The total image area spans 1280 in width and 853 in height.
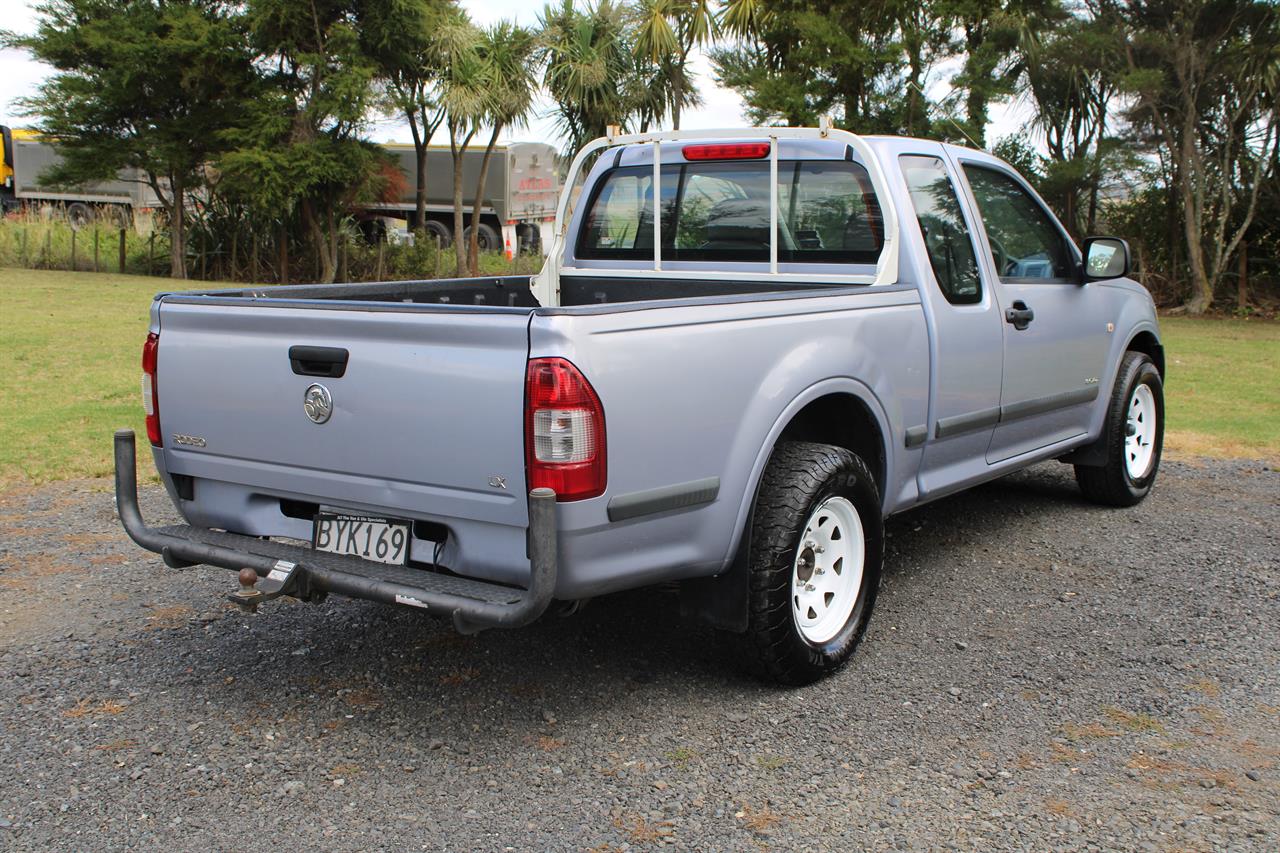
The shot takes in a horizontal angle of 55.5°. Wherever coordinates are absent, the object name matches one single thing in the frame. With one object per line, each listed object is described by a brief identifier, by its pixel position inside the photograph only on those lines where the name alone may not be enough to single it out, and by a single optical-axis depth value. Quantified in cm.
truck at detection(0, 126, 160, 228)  3114
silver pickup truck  334
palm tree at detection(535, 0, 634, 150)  2348
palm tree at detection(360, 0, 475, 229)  2341
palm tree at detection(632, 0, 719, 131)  2159
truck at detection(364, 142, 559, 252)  2973
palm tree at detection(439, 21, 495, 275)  2314
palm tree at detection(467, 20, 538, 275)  2355
